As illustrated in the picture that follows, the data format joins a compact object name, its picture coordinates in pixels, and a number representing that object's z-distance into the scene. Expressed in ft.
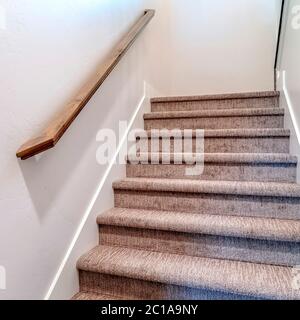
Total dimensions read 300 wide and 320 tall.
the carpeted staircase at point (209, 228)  3.73
